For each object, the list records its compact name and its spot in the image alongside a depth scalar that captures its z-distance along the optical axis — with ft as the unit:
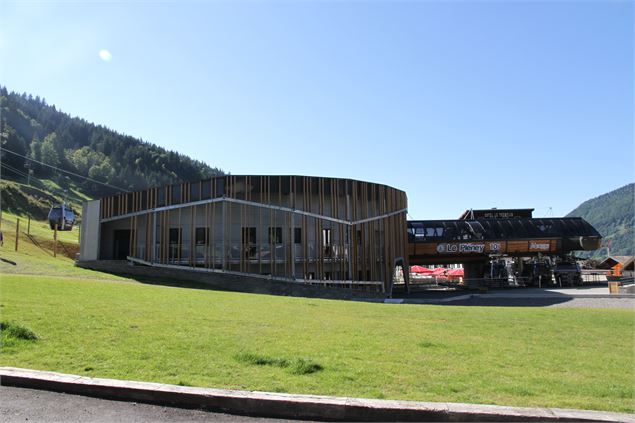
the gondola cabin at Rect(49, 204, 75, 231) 130.41
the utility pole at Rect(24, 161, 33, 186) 351.83
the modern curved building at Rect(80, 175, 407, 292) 103.86
